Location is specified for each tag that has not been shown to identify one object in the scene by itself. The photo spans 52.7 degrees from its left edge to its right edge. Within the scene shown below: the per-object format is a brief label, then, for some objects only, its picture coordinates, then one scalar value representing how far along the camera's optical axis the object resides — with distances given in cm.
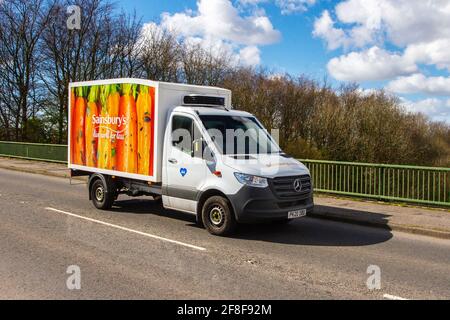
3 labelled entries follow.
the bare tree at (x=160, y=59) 3625
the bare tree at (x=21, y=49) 3628
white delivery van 800
